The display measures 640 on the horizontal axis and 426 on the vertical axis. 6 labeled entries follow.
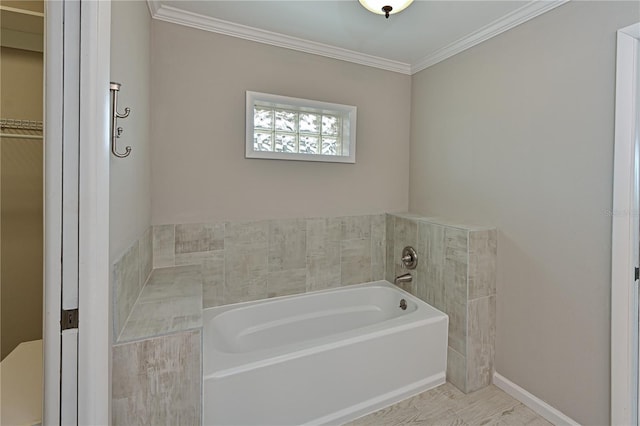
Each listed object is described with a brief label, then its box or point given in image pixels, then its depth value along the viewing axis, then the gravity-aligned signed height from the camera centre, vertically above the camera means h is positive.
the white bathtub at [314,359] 1.49 -0.93
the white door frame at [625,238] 1.40 -0.13
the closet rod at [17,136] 1.39 +0.34
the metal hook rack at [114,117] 1.09 +0.36
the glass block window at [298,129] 2.31 +0.70
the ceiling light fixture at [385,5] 1.65 +1.18
